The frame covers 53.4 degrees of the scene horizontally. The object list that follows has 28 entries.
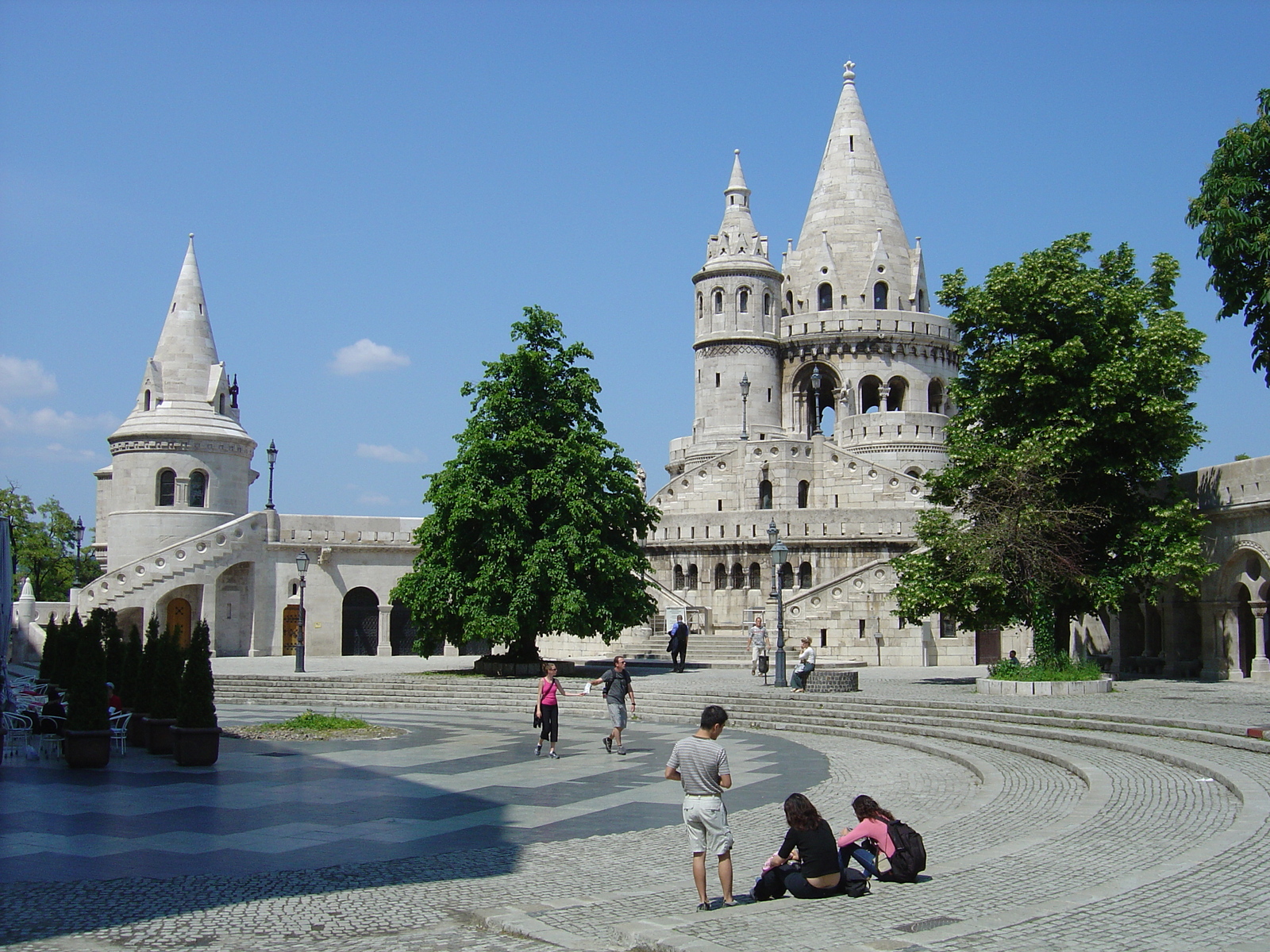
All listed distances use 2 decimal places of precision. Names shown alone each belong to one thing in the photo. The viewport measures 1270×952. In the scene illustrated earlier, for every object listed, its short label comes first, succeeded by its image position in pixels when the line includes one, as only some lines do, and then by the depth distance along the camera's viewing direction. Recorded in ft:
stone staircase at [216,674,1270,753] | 60.70
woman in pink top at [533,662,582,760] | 57.11
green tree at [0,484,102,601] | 188.65
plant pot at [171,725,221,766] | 53.62
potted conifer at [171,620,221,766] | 53.72
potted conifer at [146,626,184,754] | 58.75
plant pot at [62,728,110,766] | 52.90
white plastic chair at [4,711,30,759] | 58.03
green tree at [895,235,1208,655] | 87.04
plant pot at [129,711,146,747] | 61.52
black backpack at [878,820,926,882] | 29.81
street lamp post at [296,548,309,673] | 107.45
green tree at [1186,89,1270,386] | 76.79
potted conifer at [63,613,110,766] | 53.01
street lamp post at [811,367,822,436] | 180.24
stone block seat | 79.15
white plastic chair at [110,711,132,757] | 58.59
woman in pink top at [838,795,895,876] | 30.40
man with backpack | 59.47
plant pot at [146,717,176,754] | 58.54
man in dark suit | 107.96
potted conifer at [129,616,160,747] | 61.62
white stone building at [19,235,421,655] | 137.59
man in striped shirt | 29.25
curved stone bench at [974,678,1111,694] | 77.82
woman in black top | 28.86
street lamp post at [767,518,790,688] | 86.12
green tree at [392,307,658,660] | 97.45
